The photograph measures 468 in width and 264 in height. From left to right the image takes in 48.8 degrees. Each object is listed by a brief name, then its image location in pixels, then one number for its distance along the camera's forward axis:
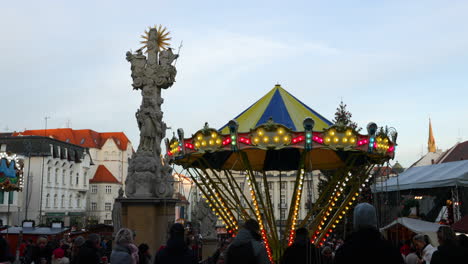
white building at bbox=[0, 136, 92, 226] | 52.56
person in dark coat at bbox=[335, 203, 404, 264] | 3.99
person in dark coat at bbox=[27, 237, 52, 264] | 10.93
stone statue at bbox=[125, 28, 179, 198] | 20.08
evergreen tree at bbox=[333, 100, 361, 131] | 26.88
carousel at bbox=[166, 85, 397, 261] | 10.10
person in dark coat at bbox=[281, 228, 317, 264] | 5.66
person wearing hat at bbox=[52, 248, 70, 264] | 9.62
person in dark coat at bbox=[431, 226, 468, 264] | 5.43
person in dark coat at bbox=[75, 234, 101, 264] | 6.25
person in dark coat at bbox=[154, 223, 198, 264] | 5.75
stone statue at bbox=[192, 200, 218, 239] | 26.03
